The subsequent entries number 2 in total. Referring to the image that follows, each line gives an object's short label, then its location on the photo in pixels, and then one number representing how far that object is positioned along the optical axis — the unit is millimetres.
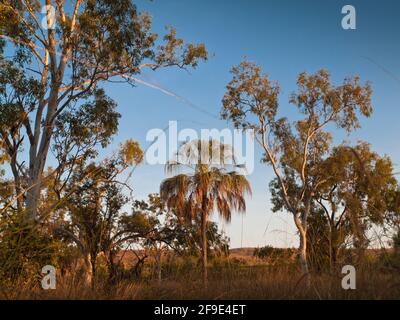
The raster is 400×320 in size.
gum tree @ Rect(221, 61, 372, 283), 24328
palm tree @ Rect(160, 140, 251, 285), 23344
